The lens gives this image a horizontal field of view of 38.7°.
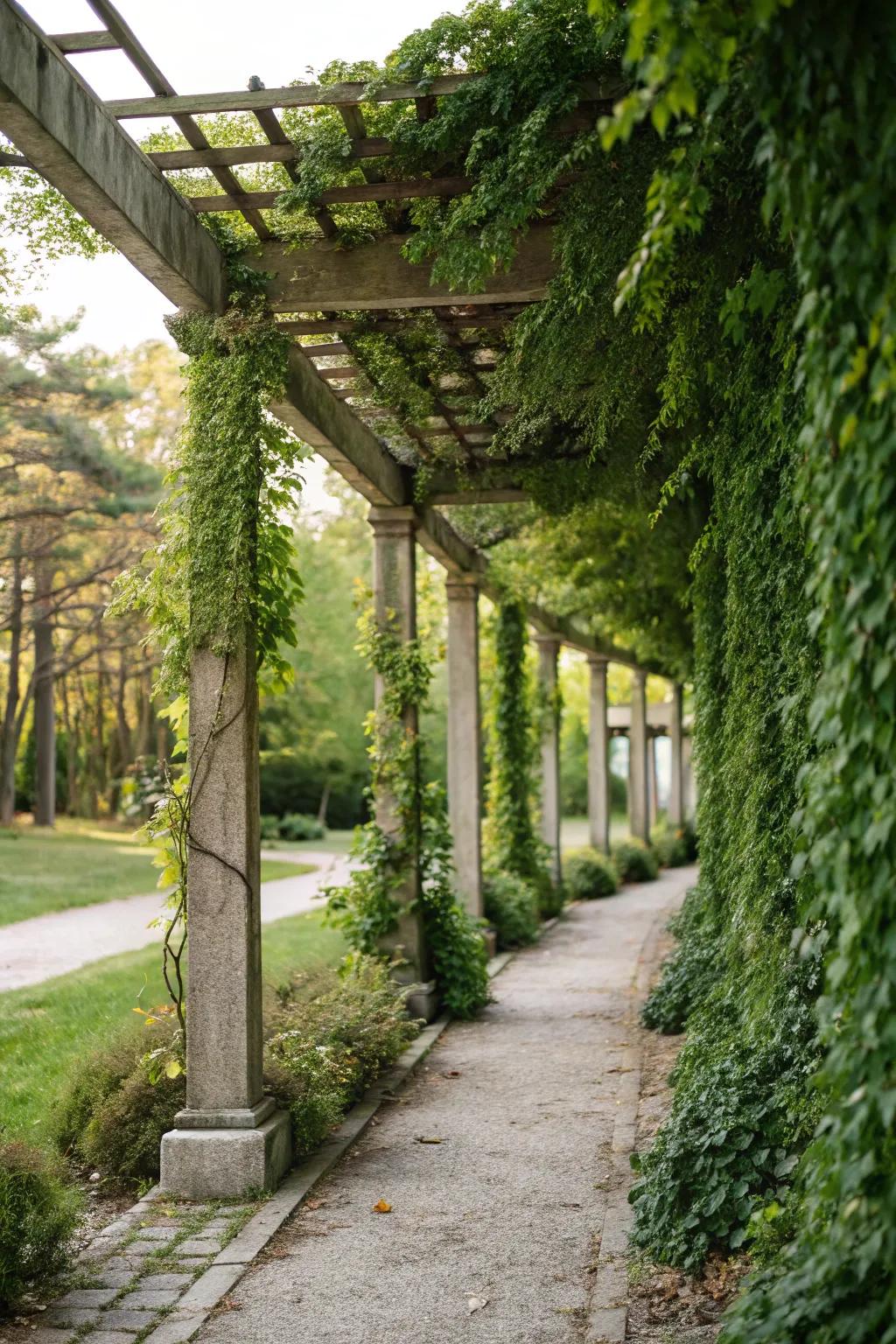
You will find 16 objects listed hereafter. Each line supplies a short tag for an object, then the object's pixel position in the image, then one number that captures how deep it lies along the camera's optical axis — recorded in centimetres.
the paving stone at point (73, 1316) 418
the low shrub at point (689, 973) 791
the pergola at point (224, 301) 421
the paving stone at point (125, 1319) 414
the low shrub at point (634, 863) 2195
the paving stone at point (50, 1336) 402
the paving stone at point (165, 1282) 448
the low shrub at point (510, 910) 1351
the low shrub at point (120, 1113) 577
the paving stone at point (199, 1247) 482
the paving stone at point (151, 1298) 433
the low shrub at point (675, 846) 2533
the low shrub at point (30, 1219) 422
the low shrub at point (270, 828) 3400
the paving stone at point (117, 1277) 451
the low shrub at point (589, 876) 1920
